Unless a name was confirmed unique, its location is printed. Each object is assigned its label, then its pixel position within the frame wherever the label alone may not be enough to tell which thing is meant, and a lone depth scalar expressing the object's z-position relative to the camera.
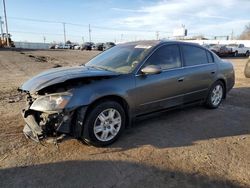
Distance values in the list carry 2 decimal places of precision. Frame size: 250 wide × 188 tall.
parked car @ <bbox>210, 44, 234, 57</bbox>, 21.56
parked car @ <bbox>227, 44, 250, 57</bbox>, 23.73
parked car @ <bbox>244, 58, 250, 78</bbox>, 8.30
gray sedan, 2.70
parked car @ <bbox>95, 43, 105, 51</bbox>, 36.20
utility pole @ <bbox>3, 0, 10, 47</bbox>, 40.33
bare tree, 65.71
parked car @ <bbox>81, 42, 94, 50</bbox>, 38.47
